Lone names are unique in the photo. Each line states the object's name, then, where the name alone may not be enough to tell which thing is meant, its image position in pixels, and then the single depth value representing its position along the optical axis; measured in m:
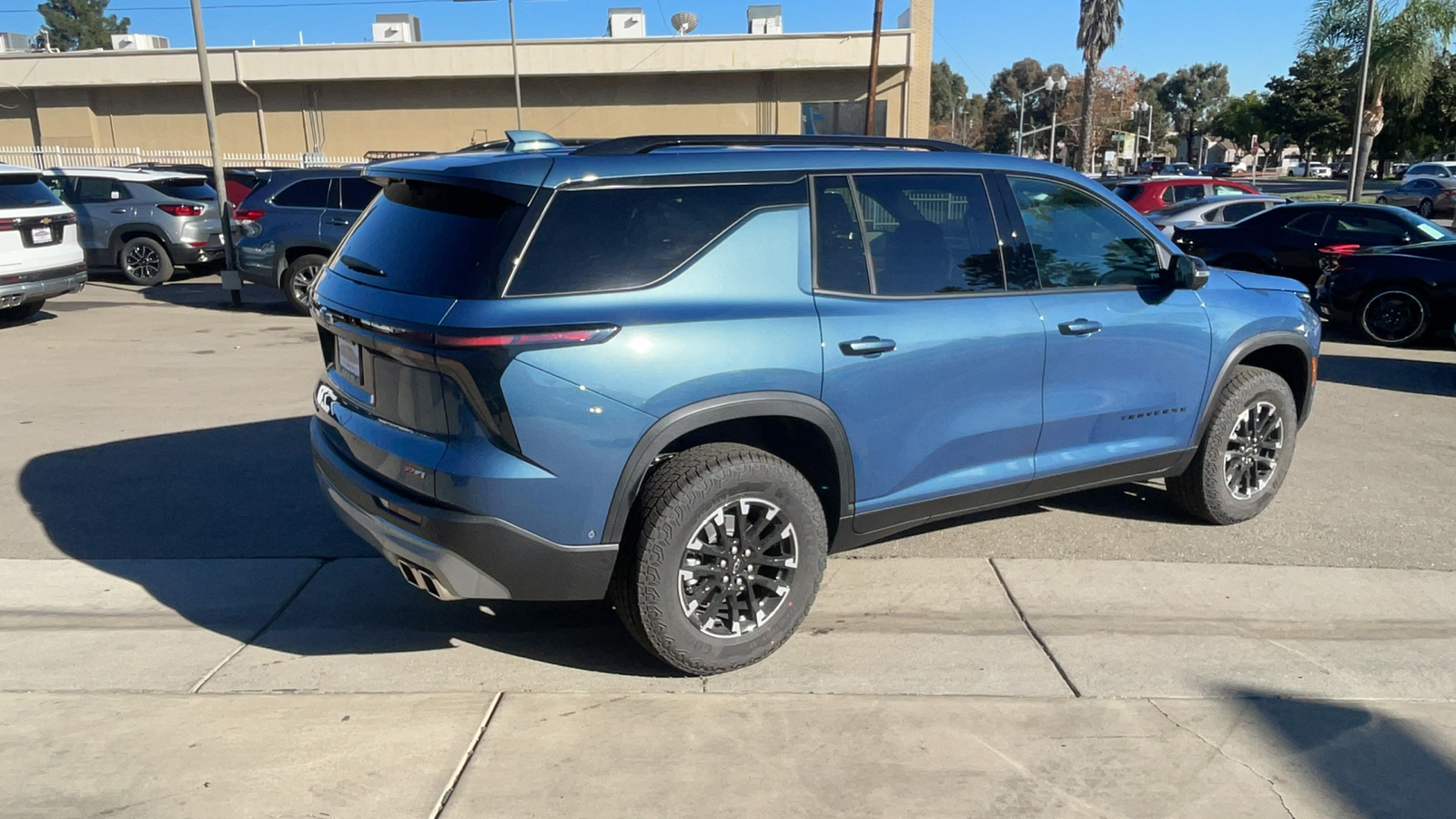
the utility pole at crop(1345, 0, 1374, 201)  21.43
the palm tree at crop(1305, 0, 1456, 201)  23.92
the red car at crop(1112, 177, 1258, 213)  18.34
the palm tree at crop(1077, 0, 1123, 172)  43.38
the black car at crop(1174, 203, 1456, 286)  12.62
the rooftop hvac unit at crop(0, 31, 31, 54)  37.44
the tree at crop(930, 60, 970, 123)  85.31
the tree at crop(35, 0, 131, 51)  98.38
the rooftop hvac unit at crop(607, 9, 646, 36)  34.00
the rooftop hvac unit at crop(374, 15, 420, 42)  35.22
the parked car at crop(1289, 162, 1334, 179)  72.19
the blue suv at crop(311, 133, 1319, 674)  3.56
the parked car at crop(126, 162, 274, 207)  19.19
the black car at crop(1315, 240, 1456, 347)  11.18
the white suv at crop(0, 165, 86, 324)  10.85
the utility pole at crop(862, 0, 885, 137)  25.23
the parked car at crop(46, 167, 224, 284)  15.45
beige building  32.22
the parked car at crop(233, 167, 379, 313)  12.70
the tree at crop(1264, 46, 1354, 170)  58.66
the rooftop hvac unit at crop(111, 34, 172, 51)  35.81
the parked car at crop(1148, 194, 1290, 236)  16.23
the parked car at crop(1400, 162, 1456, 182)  38.53
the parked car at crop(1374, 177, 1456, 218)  32.78
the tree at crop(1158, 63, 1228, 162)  97.38
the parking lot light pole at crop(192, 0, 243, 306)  14.02
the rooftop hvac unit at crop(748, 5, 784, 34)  33.75
